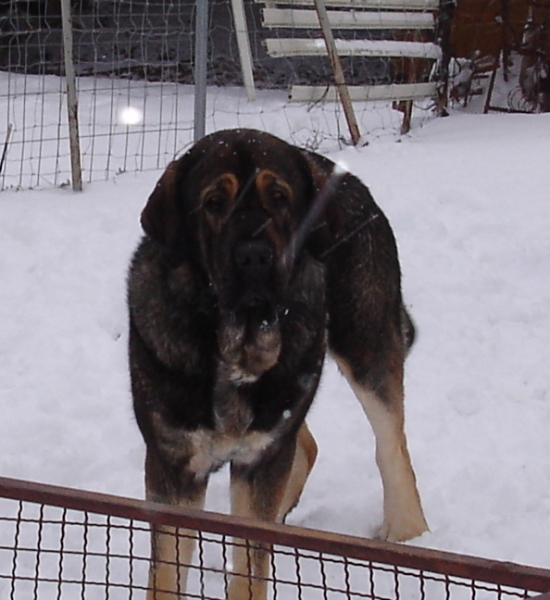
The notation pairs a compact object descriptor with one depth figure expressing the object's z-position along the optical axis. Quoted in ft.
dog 8.79
